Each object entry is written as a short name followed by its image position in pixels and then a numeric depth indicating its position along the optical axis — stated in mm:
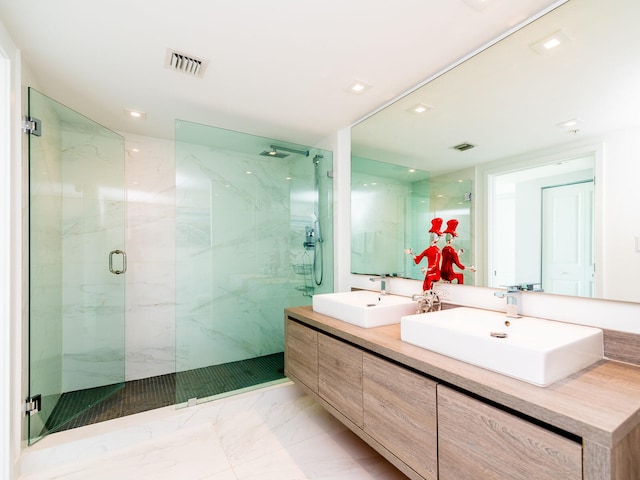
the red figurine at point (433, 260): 1828
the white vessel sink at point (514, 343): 990
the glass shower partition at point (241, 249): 2393
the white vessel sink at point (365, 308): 1709
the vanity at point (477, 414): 809
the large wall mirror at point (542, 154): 1231
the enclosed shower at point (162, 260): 2158
